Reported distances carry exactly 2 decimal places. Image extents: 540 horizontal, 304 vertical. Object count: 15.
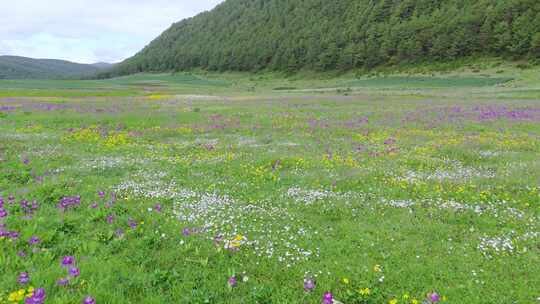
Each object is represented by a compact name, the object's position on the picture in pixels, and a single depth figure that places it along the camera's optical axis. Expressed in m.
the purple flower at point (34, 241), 7.45
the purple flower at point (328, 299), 5.80
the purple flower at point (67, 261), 6.64
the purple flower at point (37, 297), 5.18
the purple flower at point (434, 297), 5.83
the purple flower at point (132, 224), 8.68
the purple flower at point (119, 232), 8.20
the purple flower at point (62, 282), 5.89
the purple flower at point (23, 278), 5.82
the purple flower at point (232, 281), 6.30
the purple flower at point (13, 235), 7.55
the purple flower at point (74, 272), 6.16
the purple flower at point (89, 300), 5.32
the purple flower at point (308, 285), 6.27
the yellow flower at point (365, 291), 5.96
